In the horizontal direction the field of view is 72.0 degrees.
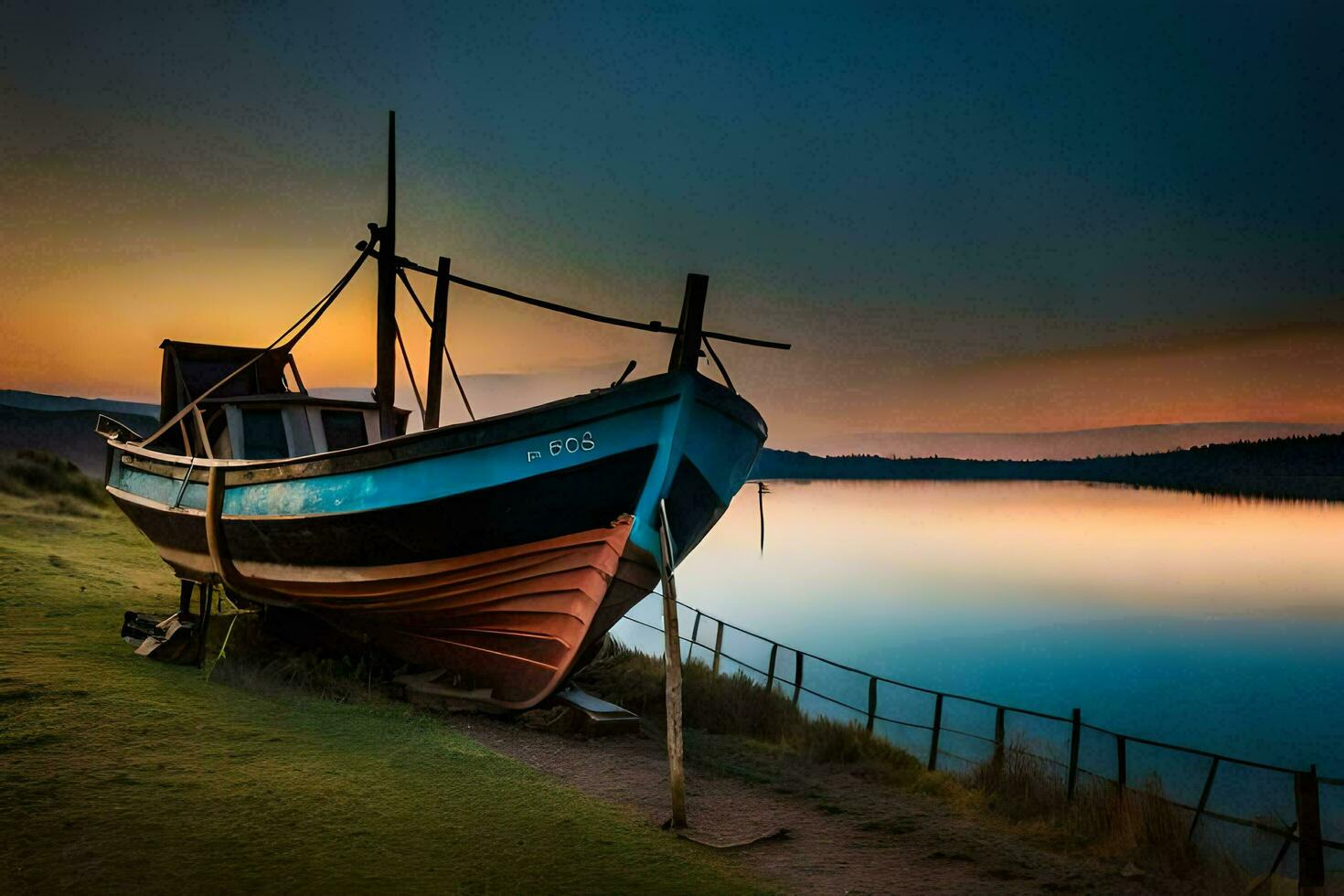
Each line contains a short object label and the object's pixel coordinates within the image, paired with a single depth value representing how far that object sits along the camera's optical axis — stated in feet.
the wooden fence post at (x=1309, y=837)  20.89
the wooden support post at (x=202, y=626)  31.14
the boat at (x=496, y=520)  27.35
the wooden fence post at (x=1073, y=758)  28.68
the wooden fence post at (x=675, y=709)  21.62
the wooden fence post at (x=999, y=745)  31.40
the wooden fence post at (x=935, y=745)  33.24
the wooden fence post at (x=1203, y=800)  23.97
